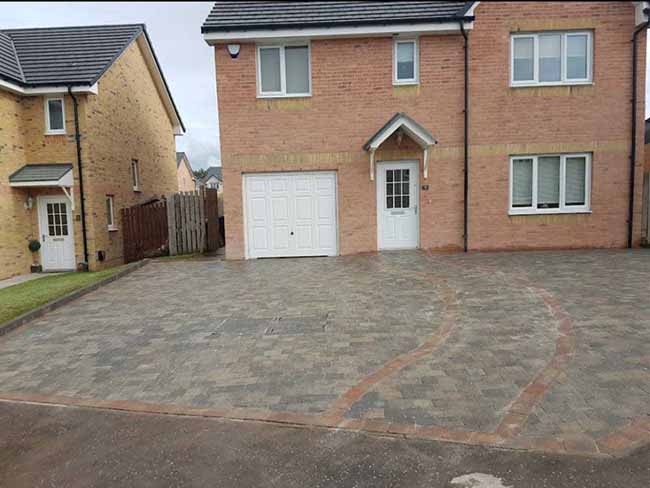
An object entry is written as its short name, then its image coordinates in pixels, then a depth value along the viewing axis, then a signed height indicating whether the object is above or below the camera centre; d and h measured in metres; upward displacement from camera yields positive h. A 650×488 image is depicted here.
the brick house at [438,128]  12.02 +2.21
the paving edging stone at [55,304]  6.96 -1.55
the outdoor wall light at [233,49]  11.84 +4.33
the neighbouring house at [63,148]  14.41 +2.39
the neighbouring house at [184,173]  38.50 +3.78
